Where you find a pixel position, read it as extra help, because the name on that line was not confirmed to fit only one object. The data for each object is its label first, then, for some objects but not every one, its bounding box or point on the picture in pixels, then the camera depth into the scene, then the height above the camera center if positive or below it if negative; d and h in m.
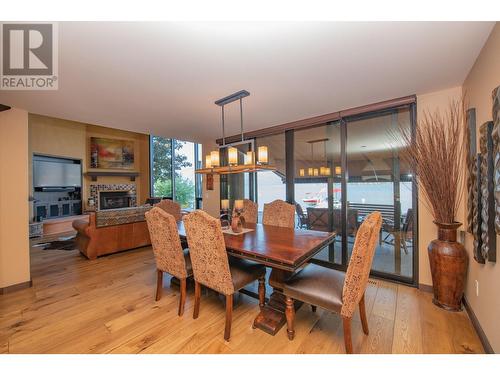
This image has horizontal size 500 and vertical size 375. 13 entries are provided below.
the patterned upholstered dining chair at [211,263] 1.71 -0.64
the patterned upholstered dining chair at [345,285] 1.40 -0.78
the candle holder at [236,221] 2.47 -0.38
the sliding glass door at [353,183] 2.75 +0.06
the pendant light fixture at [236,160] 2.35 +0.34
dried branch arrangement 2.02 +0.23
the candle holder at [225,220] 2.86 -0.45
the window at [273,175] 3.85 +0.25
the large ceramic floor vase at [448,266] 1.99 -0.79
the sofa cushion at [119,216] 3.72 -0.47
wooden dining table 1.65 -0.53
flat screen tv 5.84 +0.59
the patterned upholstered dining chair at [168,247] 2.05 -0.58
